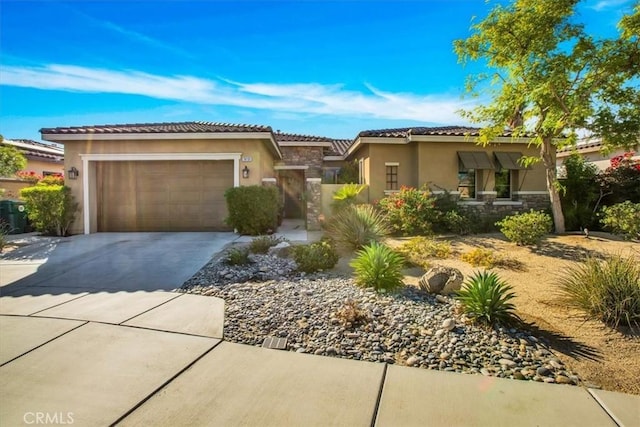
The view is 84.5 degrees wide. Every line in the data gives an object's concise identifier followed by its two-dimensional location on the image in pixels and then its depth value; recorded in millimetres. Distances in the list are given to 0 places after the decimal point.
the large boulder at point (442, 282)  5707
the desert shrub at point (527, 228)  9195
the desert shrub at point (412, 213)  11617
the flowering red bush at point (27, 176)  16938
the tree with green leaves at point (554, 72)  9633
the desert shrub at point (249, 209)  12266
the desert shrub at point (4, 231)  9992
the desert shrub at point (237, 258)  7677
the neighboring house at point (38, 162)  16734
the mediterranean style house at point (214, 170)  13148
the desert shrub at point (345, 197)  13613
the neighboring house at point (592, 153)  18031
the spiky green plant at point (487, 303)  4453
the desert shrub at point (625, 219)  9250
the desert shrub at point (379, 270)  5777
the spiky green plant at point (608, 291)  4516
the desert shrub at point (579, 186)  13258
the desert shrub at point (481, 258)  7584
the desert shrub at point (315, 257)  7242
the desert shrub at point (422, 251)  7970
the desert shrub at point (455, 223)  11761
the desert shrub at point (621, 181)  12891
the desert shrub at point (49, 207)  12250
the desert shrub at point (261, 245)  8961
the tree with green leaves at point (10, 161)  15641
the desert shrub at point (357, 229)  9273
